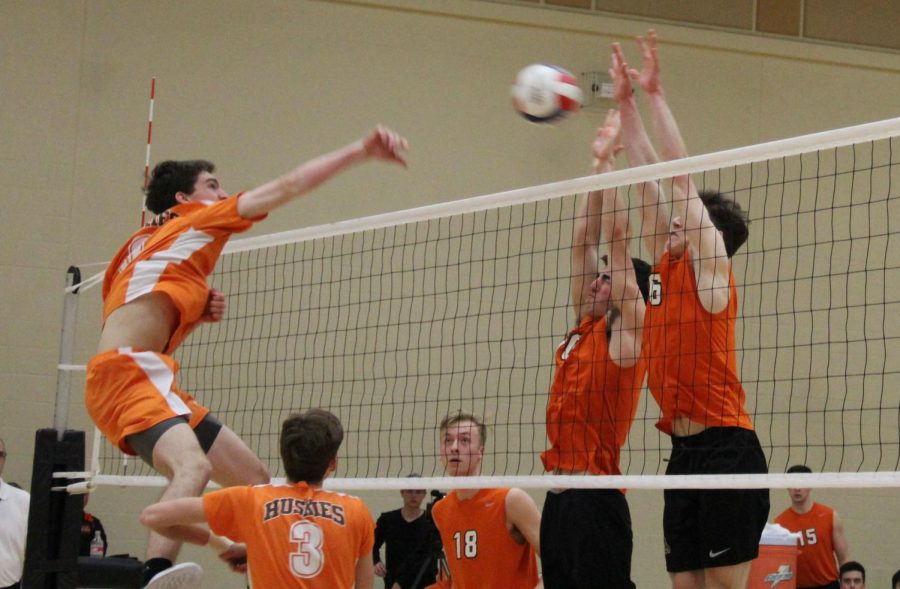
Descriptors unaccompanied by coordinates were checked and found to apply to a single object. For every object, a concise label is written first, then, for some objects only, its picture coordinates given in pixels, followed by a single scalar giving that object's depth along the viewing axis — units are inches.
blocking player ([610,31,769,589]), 393.4
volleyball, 465.7
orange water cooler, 783.1
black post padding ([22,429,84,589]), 564.1
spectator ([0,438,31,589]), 768.9
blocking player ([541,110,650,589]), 407.5
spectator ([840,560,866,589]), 858.8
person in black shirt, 776.3
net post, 599.5
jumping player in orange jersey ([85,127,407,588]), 387.4
